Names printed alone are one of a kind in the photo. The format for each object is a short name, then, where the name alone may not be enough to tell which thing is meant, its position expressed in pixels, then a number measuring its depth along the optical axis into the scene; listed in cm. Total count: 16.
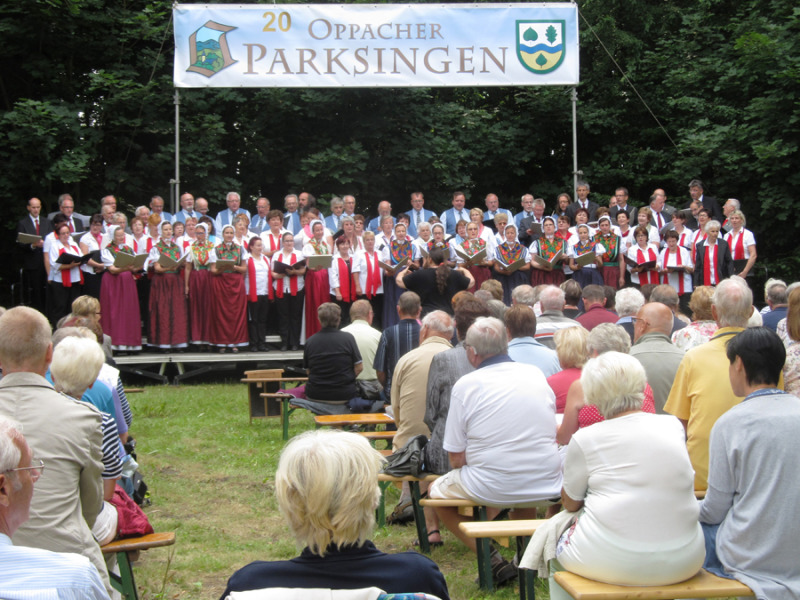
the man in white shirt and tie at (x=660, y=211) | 1616
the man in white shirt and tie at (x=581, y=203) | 1617
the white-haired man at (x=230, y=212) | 1529
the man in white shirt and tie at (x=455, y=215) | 1619
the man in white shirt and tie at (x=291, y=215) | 1569
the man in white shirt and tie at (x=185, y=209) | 1509
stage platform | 1355
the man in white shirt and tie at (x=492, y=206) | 1609
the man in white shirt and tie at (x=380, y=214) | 1523
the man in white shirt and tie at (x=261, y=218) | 1559
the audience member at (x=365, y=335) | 953
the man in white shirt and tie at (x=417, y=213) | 1592
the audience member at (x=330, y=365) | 874
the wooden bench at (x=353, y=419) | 760
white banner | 1429
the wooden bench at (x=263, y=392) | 1031
